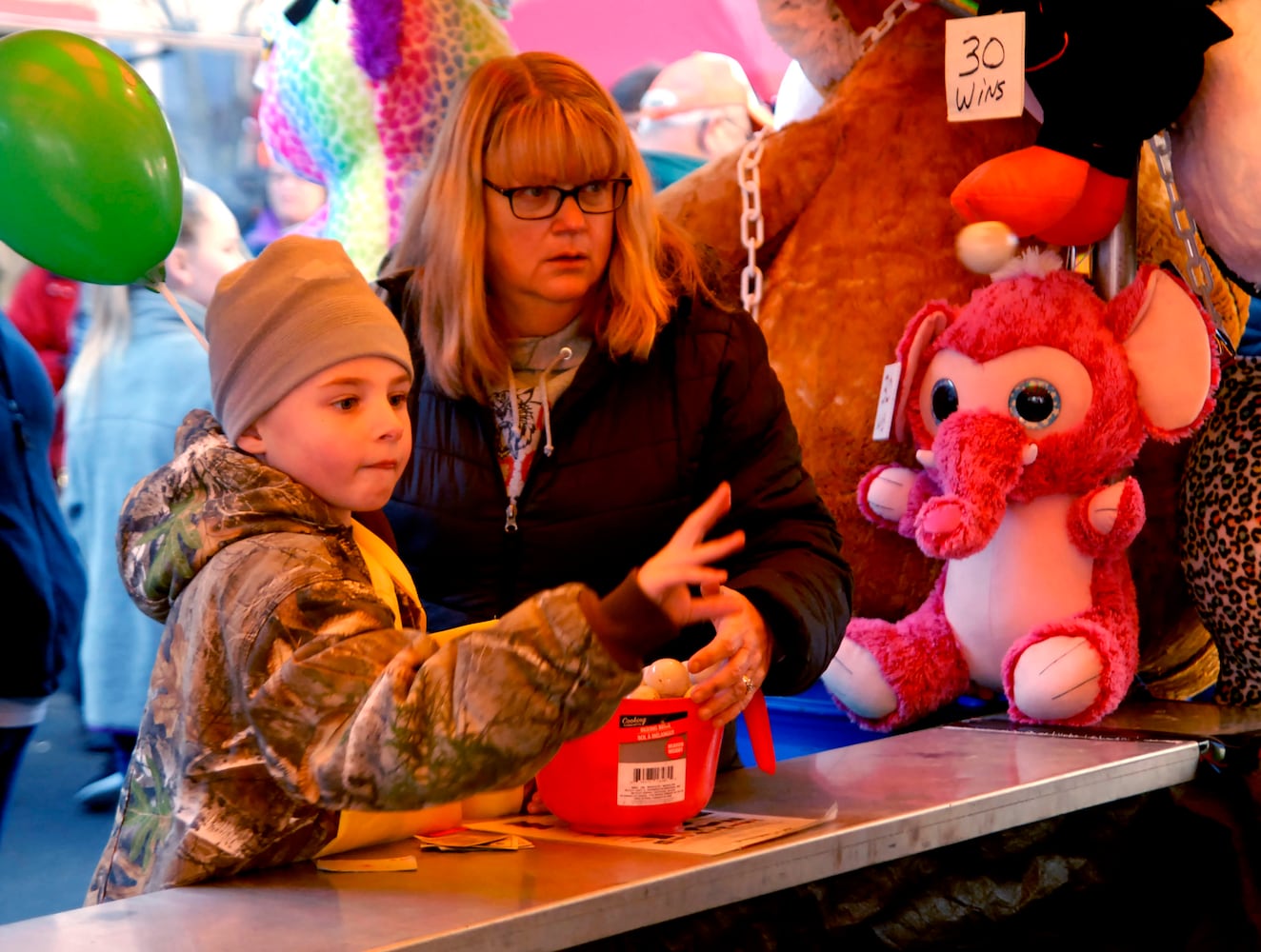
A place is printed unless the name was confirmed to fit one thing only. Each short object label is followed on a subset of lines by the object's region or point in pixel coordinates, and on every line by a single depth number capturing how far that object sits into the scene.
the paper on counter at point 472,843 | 2.54
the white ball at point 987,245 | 3.24
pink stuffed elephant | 3.19
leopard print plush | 3.24
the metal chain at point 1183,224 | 3.32
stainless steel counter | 2.34
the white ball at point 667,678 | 2.54
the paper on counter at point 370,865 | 2.49
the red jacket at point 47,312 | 3.76
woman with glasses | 2.77
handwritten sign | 3.09
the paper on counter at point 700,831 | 2.55
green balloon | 2.64
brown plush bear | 3.46
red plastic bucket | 2.54
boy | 2.30
